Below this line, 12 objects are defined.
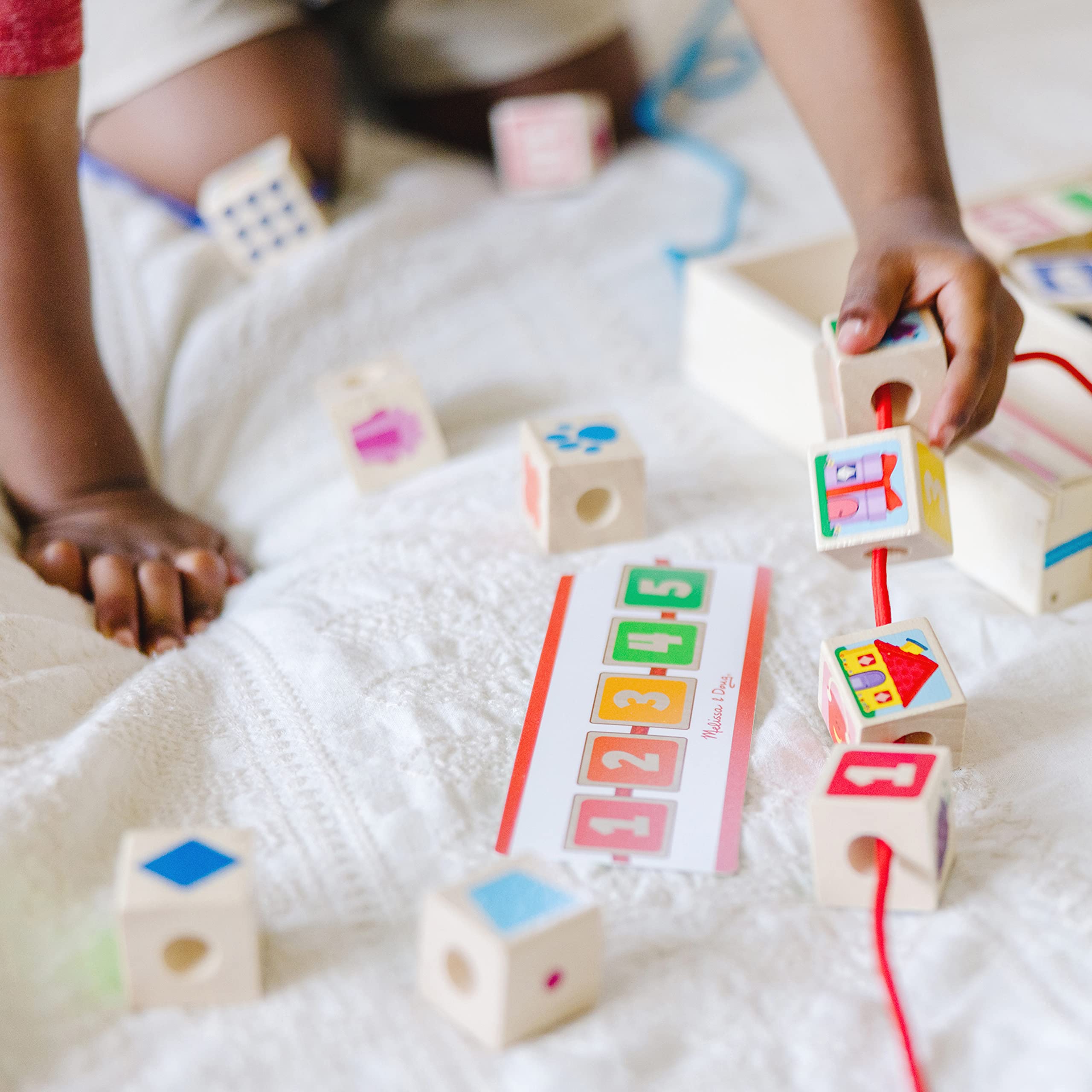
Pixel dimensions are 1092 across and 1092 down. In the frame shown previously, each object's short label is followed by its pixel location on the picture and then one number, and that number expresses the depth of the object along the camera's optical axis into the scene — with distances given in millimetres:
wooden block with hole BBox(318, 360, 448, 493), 859
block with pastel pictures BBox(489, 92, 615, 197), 1115
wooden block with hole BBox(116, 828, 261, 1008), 631
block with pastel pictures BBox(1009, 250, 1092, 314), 877
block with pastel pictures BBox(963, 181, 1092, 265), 920
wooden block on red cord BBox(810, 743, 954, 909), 650
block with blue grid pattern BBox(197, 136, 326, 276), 996
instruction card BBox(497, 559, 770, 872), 693
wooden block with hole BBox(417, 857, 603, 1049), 623
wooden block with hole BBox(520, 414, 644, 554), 792
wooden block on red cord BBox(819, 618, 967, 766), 693
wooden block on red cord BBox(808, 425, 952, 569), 709
